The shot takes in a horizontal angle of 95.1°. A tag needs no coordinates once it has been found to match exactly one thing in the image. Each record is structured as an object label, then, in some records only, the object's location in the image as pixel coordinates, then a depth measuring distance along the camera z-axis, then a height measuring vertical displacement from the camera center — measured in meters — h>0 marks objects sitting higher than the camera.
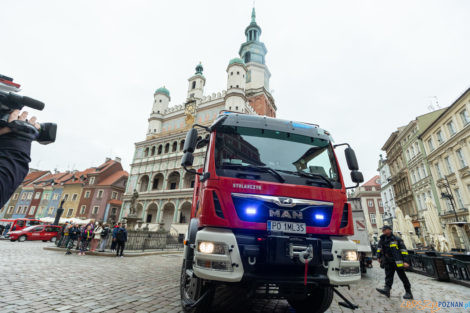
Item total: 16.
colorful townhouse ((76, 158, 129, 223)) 40.75 +6.74
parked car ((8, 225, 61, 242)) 20.41 -0.34
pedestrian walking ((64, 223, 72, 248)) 14.24 -0.45
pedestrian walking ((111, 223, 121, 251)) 12.46 -0.45
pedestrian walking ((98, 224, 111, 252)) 12.95 -0.29
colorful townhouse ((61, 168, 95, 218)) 42.88 +7.42
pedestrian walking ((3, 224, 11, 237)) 25.97 +0.08
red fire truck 2.68 +0.24
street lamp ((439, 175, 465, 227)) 20.69 +5.38
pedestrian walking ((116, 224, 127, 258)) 11.44 -0.23
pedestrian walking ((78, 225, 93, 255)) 12.49 -0.29
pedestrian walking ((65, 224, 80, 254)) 13.65 -0.13
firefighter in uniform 5.67 -0.42
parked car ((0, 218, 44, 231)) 24.91 +0.71
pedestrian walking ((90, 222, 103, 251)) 13.03 -0.19
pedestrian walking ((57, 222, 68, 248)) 15.32 -0.71
